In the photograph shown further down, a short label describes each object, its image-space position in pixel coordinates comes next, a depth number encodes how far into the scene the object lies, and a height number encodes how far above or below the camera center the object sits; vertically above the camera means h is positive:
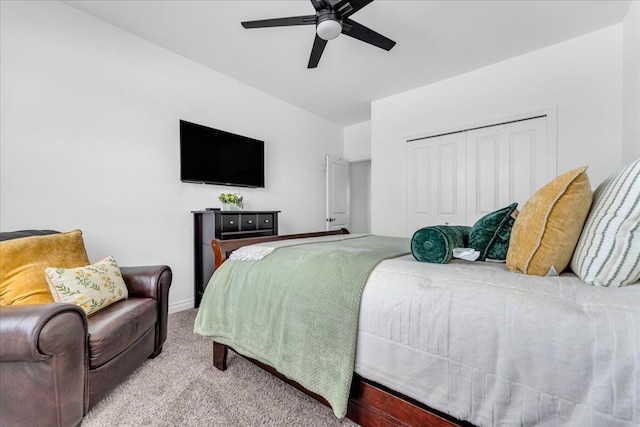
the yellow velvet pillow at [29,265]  1.41 -0.30
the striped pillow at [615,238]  0.84 -0.10
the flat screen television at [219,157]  2.98 +0.62
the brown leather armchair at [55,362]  1.07 -0.65
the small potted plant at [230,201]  3.18 +0.10
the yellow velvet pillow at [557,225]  0.99 -0.06
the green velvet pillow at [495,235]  1.35 -0.13
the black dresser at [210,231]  2.89 -0.23
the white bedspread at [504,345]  0.70 -0.41
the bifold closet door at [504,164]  3.00 +0.50
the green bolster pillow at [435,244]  1.27 -0.17
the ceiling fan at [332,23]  1.77 +1.30
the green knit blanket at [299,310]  1.15 -0.49
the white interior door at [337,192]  4.67 +0.30
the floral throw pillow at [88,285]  1.48 -0.43
